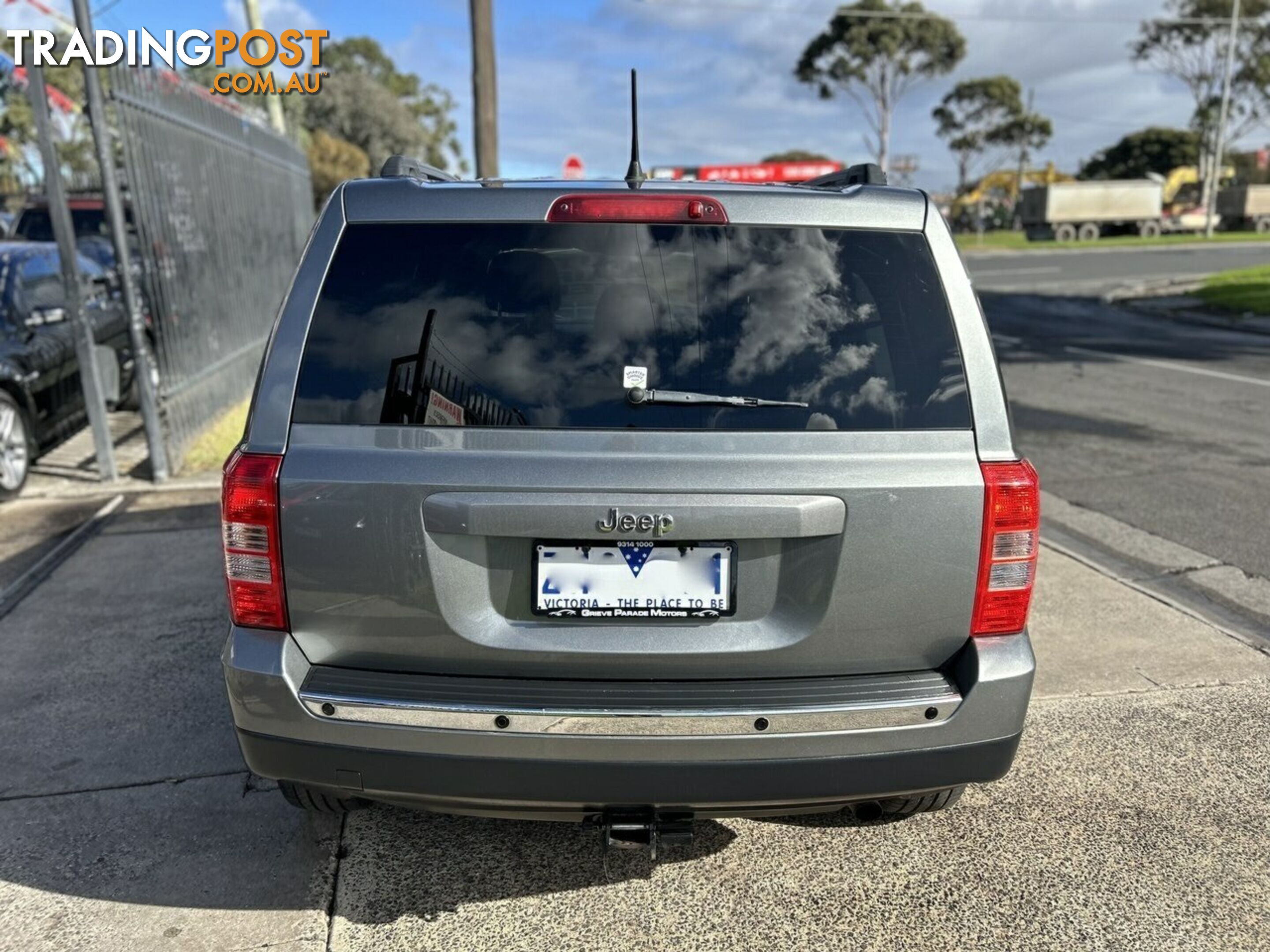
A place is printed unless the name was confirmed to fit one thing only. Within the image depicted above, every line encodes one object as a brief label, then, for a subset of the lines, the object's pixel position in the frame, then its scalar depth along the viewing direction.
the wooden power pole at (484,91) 11.39
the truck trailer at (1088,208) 45.91
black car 6.95
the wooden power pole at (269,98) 15.15
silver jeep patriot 2.23
